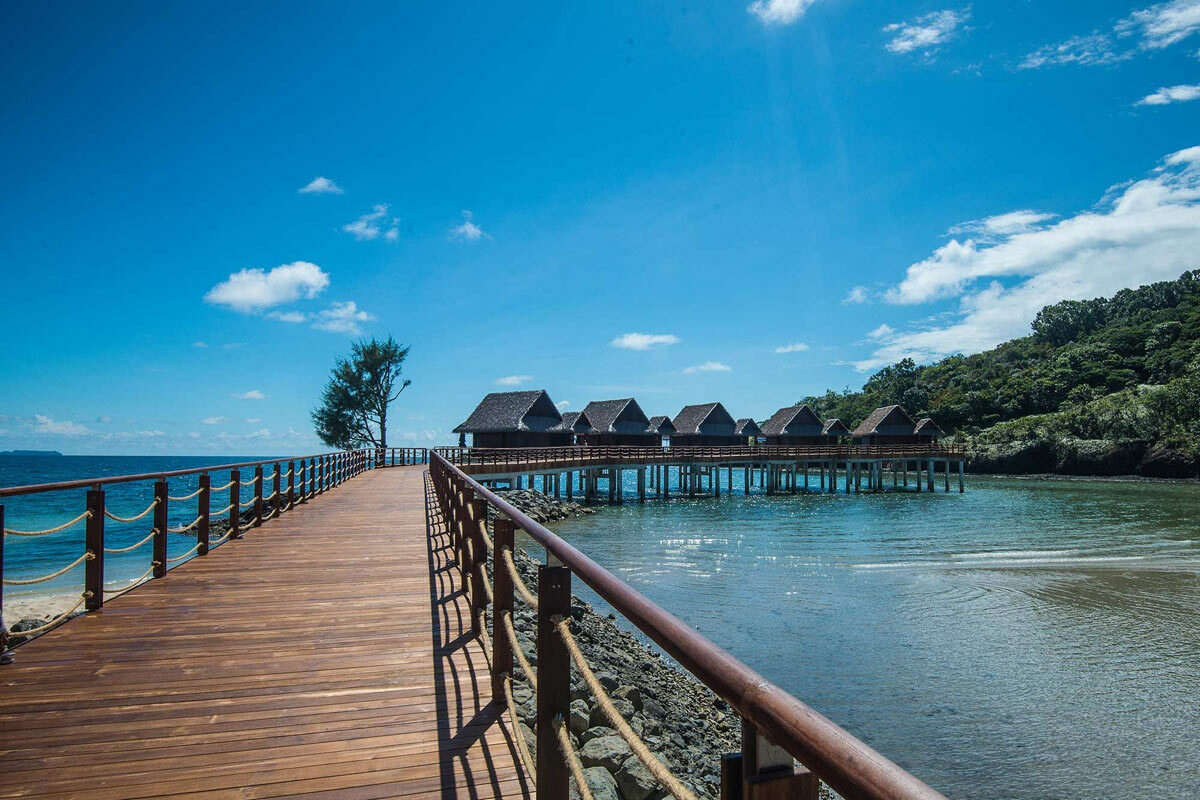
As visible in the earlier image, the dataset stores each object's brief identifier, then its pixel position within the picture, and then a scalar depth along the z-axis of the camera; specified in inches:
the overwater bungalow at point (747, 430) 1909.4
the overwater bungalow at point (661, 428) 1705.6
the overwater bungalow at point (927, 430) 1942.7
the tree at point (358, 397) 1651.1
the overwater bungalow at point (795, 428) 1867.6
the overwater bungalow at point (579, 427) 1536.7
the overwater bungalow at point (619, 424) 1590.8
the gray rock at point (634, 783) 188.7
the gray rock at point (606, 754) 192.1
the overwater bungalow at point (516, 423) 1342.3
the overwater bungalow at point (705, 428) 1733.5
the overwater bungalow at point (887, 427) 1914.4
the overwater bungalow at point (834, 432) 1980.8
